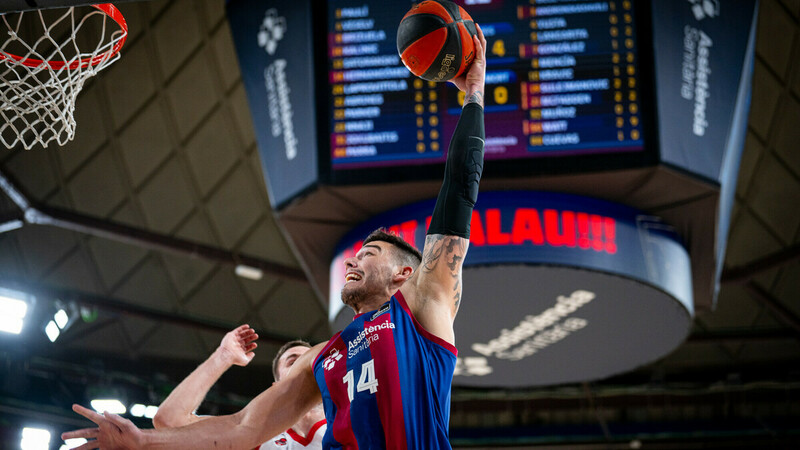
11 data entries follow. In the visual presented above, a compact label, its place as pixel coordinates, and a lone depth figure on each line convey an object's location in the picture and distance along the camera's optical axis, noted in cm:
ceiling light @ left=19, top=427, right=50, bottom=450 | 1373
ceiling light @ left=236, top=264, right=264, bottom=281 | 1359
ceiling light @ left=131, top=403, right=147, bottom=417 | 1519
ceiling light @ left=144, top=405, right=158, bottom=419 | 1545
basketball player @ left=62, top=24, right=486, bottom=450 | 334
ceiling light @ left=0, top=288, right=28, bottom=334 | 1373
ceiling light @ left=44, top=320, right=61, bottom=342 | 1452
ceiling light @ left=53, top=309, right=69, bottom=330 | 1458
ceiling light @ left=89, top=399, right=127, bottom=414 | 1488
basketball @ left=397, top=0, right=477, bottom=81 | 420
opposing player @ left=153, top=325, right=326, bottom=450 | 496
